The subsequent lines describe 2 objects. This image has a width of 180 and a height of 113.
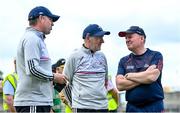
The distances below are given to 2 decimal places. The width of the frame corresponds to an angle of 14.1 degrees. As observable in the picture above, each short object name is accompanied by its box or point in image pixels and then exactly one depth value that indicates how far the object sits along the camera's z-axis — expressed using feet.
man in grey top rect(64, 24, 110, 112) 32.31
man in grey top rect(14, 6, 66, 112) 27.80
